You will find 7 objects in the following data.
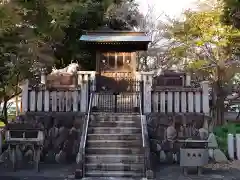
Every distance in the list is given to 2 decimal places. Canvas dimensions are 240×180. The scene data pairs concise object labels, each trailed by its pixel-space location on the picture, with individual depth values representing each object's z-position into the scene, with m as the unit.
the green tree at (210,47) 18.66
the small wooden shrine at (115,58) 16.98
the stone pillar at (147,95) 13.13
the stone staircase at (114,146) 10.07
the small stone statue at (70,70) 15.25
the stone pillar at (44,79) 14.82
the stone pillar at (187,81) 17.12
